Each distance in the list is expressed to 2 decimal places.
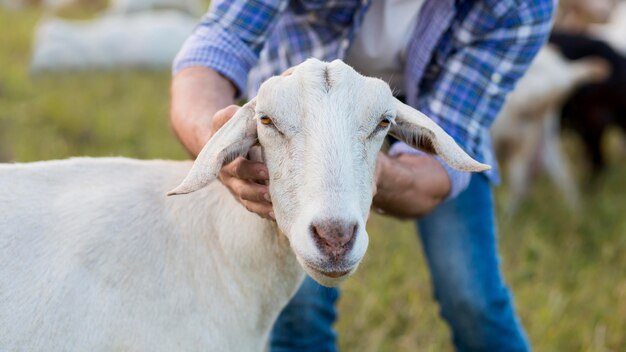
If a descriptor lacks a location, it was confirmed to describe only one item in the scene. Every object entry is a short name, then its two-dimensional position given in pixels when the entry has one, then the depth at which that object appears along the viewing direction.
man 2.63
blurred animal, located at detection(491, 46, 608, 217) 6.01
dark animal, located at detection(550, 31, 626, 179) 6.50
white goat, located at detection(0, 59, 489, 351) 1.88
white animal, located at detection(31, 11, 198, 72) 8.39
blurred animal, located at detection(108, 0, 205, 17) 10.48
